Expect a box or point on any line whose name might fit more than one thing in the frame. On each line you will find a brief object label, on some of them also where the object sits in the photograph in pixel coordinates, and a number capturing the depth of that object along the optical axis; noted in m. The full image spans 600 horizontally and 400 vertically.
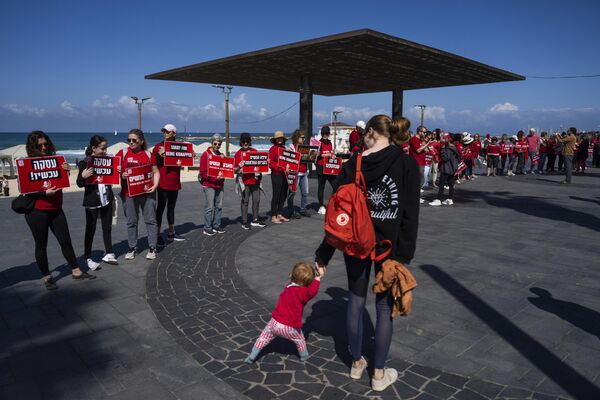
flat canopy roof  14.05
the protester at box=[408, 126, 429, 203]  10.81
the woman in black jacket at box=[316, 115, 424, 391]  2.87
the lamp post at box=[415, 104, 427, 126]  54.22
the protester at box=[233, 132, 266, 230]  8.61
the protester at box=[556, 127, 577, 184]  15.90
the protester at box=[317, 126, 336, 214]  10.10
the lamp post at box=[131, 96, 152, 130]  32.36
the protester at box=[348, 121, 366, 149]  9.46
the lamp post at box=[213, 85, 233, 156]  30.50
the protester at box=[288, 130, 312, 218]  9.34
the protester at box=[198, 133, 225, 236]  8.05
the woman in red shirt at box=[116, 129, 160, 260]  6.32
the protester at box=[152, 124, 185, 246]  7.27
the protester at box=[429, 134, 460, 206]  11.28
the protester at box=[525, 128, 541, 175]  20.22
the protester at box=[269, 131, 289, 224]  9.09
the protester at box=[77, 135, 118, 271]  5.80
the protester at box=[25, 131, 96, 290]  5.04
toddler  3.38
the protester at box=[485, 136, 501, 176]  19.75
